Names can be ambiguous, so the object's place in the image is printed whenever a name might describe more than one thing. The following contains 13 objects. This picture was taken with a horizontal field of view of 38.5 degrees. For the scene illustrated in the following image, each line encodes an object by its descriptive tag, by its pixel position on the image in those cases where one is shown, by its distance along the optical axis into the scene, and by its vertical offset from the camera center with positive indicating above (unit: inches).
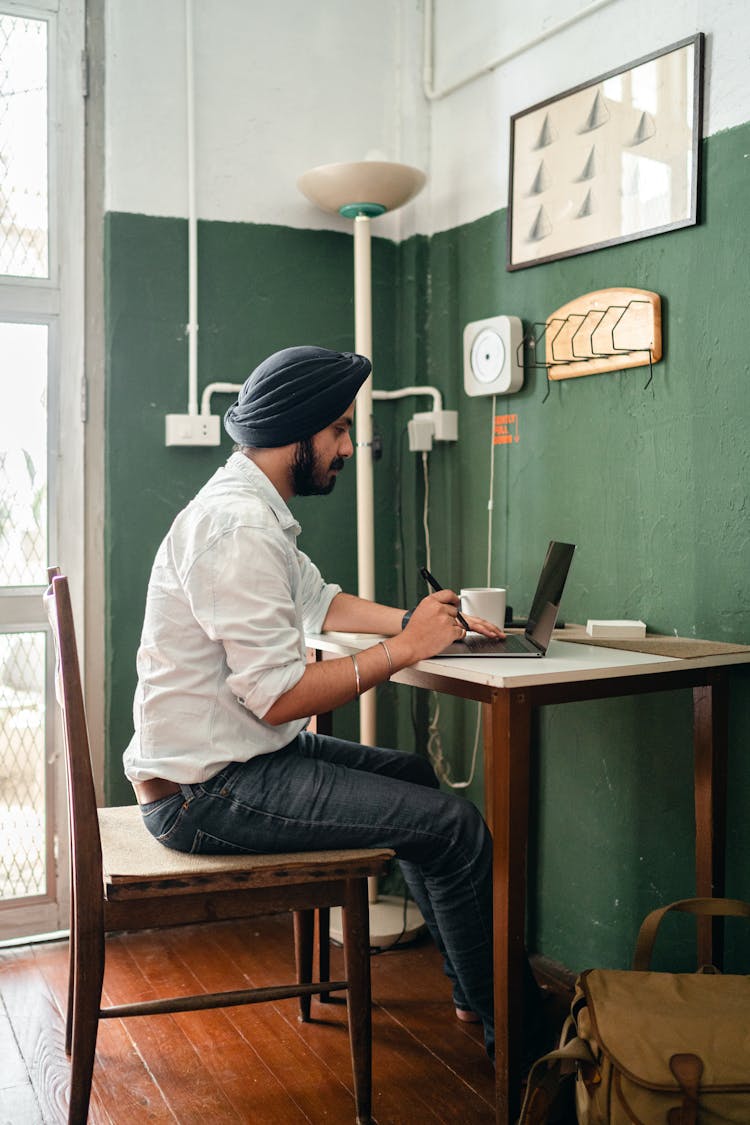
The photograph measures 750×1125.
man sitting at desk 67.5 -12.3
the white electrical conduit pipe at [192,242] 106.7 +26.5
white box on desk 83.4 -9.5
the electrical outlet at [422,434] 113.6 +7.8
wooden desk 67.4 -12.6
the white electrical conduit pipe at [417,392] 113.1 +12.4
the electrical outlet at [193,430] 107.3 +7.7
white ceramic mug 83.6 -7.4
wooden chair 65.9 -24.4
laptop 75.2 -8.5
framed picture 83.4 +29.5
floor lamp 102.3 +21.6
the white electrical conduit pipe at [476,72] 94.2 +43.6
